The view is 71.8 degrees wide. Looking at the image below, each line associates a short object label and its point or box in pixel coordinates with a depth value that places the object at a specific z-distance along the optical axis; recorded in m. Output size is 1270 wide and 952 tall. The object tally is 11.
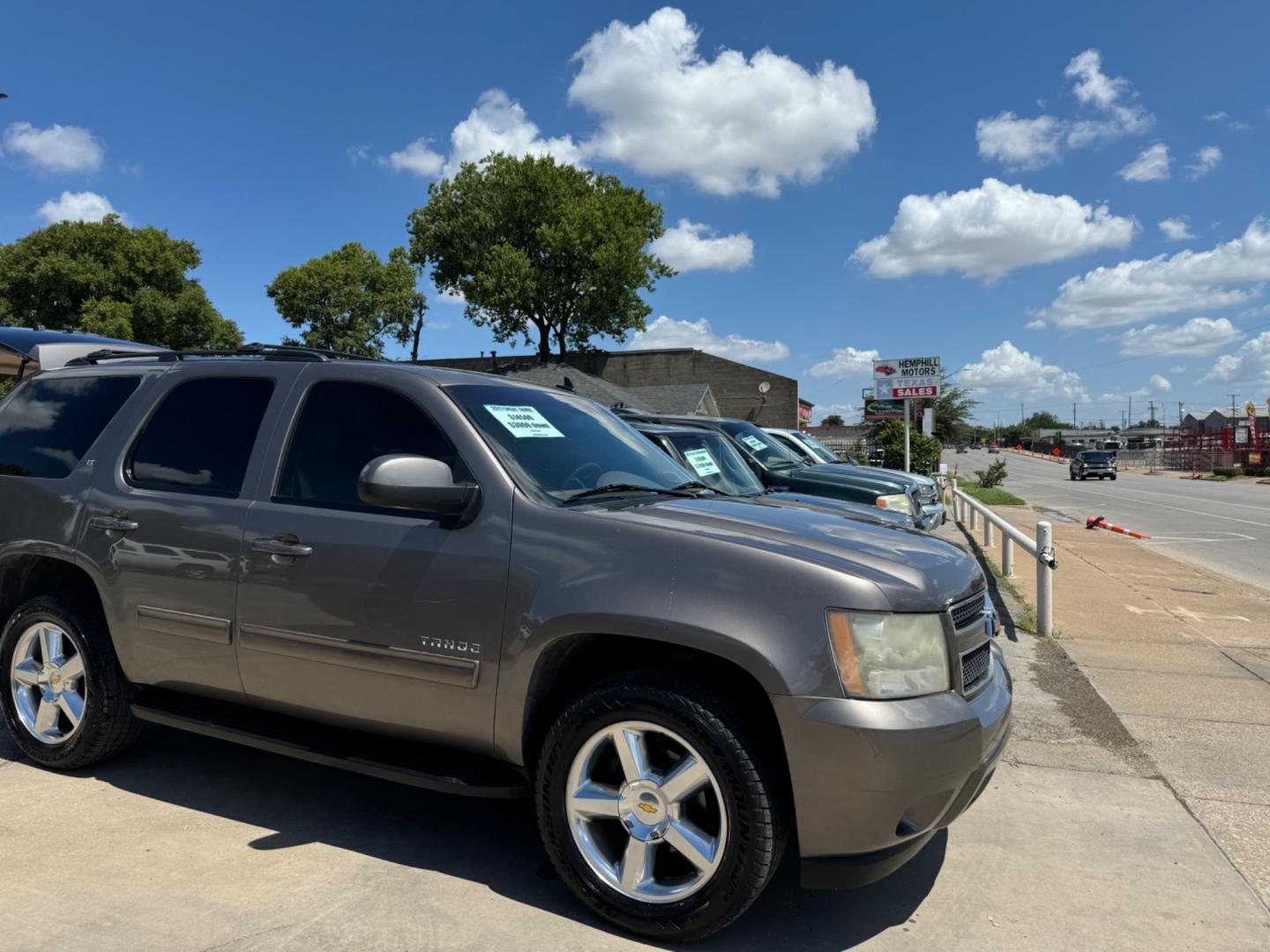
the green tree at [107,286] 40.94
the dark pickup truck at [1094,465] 43.94
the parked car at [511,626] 2.62
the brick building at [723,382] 46.22
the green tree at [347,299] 53.31
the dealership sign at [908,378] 24.00
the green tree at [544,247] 50.97
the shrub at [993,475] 32.75
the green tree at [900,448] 29.59
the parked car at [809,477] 9.37
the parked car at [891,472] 10.78
